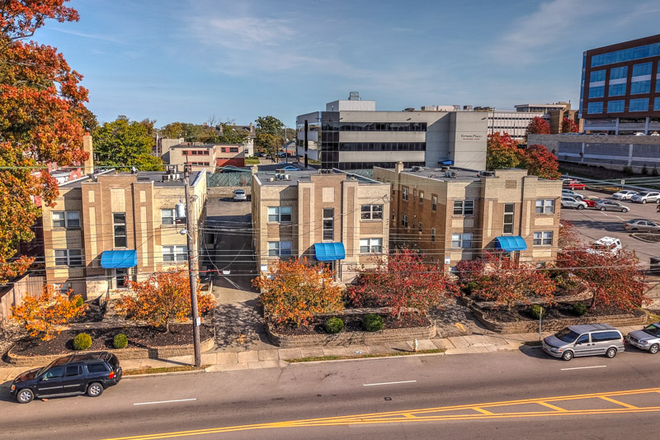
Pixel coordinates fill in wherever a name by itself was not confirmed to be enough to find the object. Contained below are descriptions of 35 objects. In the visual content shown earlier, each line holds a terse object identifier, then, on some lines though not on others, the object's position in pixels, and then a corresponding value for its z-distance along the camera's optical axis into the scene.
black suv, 23.48
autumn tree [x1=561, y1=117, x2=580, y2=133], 168.80
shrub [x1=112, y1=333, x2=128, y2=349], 28.53
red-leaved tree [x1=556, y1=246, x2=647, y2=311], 33.72
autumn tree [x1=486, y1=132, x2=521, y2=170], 88.06
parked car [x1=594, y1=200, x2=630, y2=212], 71.19
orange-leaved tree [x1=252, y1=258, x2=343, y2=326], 30.41
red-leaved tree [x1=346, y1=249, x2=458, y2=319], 31.78
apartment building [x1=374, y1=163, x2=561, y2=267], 40.44
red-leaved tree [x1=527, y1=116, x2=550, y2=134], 148.62
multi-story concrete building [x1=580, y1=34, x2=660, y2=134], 99.31
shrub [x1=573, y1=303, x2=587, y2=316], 34.75
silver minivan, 29.16
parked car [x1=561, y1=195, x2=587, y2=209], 72.54
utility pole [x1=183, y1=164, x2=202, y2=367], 26.09
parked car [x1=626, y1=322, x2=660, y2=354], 30.33
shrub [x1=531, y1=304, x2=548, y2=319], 34.19
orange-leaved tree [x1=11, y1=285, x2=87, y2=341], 27.22
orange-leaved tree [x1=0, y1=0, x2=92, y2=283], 27.84
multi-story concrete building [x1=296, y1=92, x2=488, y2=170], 83.94
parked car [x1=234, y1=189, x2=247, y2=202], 79.62
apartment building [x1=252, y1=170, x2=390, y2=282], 38.06
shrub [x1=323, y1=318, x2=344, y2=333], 31.00
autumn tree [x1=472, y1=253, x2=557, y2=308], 33.31
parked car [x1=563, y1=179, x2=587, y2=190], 90.50
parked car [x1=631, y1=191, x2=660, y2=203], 78.19
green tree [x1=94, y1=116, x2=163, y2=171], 79.19
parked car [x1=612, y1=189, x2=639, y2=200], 80.31
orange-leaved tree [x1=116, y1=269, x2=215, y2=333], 28.89
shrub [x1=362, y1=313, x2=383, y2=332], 31.42
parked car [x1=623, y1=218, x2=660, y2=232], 57.72
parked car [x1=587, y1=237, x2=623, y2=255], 35.97
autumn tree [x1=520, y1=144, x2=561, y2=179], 79.44
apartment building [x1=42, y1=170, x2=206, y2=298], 34.41
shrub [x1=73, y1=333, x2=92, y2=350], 28.44
